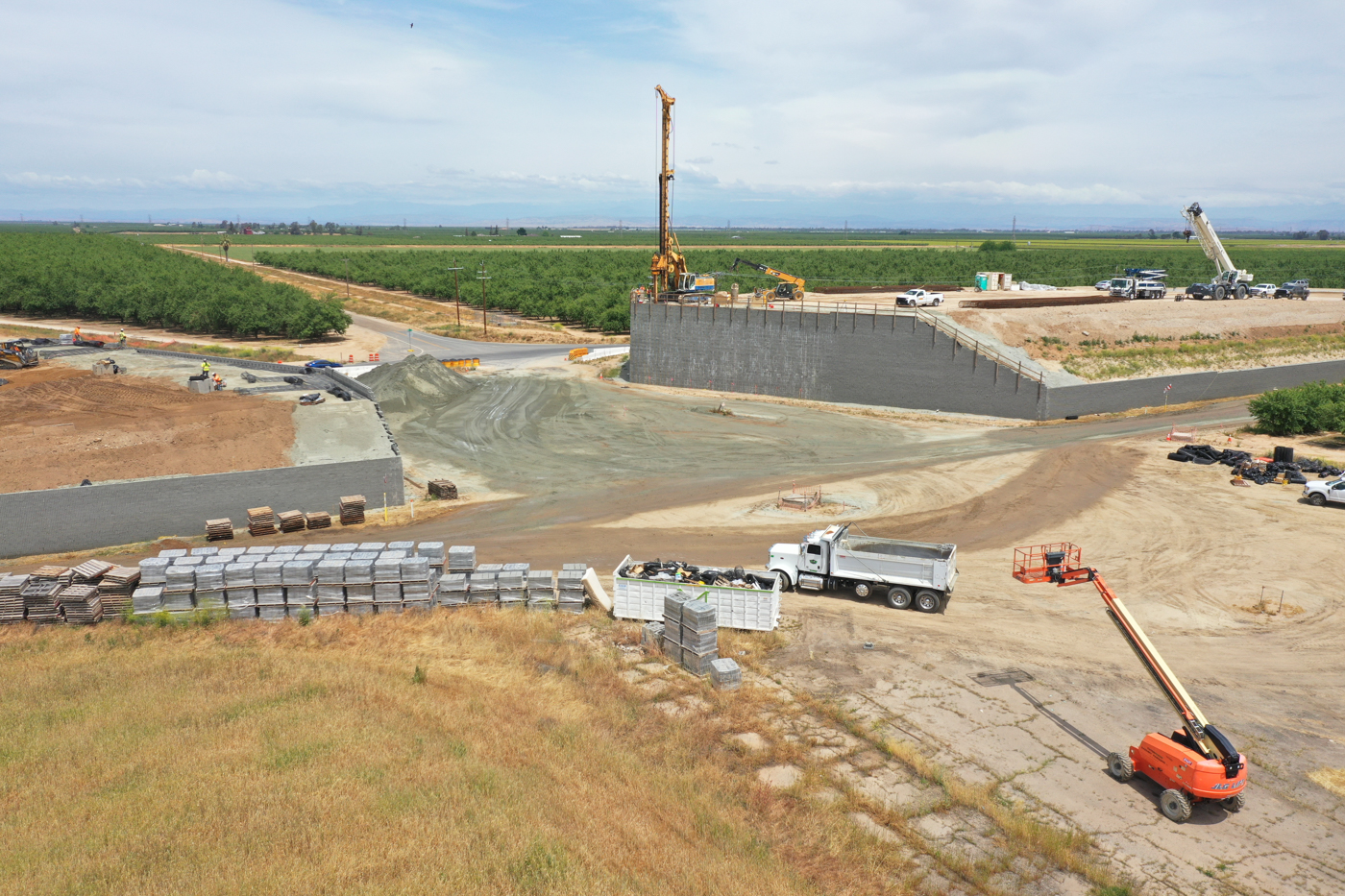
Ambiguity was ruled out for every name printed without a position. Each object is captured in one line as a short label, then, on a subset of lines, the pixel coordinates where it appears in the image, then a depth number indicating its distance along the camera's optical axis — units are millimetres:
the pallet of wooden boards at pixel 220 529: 31547
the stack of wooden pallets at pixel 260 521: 32125
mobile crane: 74000
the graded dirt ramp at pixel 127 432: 34688
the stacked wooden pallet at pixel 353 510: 33406
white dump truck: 25391
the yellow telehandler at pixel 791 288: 66000
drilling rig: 63031
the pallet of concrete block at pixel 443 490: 36812
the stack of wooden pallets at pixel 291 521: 32594
